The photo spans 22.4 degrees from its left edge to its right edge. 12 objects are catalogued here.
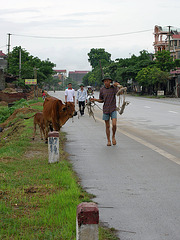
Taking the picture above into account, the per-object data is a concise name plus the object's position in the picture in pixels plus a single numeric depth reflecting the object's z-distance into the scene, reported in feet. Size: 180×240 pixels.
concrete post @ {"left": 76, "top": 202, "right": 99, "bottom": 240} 11.86
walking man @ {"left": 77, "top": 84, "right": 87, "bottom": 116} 79.87
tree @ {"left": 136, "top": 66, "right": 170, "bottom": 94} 202.69
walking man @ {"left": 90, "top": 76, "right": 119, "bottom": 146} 41.04
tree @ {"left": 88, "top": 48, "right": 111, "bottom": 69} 528.22
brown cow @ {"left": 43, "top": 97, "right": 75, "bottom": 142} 38.70
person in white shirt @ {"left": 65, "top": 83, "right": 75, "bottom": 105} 72.02
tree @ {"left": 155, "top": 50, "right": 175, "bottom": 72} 214.69
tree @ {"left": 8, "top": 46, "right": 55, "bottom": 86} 245.86
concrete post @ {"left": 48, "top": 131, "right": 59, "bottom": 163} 29.96
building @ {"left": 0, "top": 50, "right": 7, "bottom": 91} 201.84
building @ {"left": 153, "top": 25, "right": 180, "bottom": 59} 288.92
